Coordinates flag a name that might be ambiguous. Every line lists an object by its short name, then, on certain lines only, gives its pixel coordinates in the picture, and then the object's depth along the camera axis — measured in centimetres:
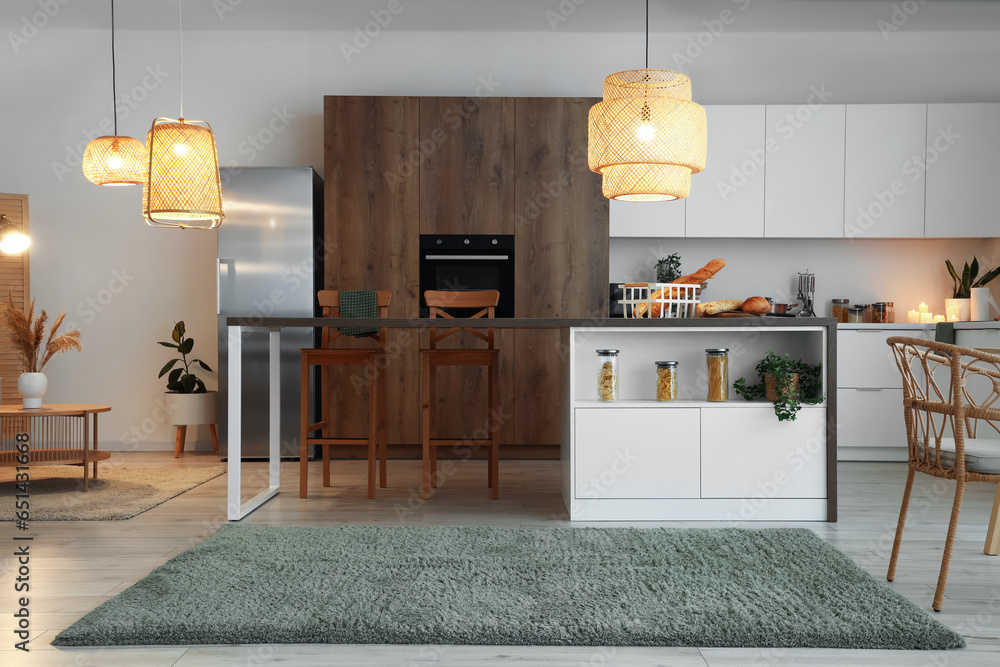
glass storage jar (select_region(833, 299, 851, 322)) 499
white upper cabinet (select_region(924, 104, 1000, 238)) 474
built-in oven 471
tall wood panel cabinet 470
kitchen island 299
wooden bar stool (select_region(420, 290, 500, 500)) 340
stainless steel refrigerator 464
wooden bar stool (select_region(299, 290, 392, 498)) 341
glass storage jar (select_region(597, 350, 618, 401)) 306
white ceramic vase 381
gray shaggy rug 184
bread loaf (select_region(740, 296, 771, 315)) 304
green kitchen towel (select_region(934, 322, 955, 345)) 440
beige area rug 319
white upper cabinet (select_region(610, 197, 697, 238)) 488
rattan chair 200
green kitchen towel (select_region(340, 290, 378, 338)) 331
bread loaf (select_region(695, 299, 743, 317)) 309
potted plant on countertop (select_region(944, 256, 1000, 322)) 480
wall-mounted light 473
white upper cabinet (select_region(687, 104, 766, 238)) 482
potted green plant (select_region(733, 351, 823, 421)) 296
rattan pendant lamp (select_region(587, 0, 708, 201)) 267
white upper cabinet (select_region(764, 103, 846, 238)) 482
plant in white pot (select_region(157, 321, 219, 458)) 479
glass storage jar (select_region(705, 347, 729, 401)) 305
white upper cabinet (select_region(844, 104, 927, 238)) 479
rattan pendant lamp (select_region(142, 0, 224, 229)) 279
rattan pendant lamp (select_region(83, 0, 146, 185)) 361
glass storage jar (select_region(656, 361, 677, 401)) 305
